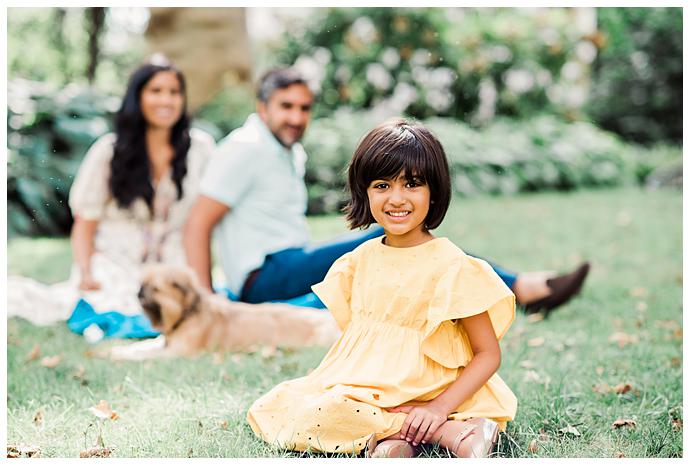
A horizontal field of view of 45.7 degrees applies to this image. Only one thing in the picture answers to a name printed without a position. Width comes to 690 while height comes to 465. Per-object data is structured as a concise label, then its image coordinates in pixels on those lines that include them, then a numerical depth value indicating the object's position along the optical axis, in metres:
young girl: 2.41
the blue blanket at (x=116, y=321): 4.46
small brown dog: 3.99
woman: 4.85
